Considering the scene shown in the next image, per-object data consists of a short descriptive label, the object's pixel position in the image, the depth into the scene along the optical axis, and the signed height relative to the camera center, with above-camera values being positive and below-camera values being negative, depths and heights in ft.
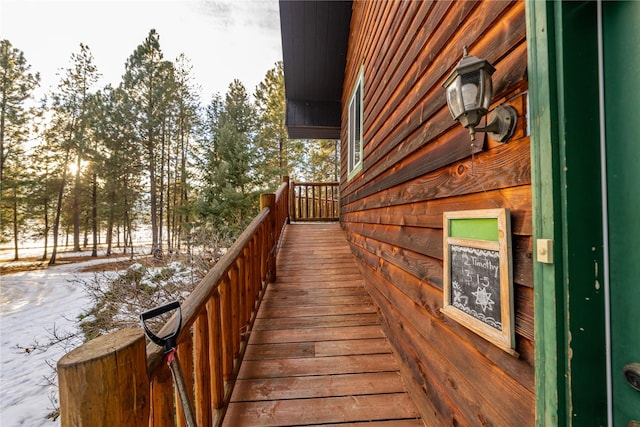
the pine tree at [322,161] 51.66 +12.02
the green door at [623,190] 1.98 +0.20
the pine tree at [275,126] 49.01 +17.94
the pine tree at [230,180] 35.32 +5.73
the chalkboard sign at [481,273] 2.94 -0.77
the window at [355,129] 12.02 +4.74
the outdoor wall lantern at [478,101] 2.93 +1.37
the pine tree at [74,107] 48.19 +21.55
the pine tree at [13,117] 43.29 +18.54
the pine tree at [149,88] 45.34 +23.78
